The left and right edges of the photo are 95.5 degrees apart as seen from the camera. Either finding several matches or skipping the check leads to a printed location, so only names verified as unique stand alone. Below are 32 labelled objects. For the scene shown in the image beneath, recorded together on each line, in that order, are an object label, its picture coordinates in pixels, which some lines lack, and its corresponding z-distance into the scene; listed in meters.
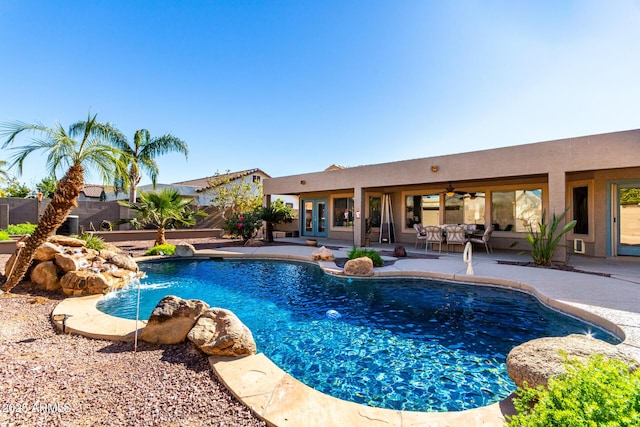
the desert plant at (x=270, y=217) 14.87
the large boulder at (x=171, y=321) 3.72
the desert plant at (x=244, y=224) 14.51
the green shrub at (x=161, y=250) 11.23
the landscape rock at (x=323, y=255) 10.05
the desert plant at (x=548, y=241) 8.27
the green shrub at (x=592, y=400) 1.29
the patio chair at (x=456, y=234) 10.82
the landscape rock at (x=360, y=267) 7.97
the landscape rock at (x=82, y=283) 6.05
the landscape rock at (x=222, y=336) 3.27
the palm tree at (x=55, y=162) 5.82
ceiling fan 12.23
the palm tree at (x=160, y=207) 12.05
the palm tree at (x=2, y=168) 17.85
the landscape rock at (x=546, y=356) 2.35
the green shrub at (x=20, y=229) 14.02
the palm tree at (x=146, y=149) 18.86
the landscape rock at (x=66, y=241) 7.30
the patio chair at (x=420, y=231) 12.48
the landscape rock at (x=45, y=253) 6.58
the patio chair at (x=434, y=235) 11.20
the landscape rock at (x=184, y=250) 11.38
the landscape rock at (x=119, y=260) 7.67
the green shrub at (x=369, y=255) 8.82
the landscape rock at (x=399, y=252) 10.51
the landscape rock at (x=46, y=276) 6.25
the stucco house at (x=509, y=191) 8.43
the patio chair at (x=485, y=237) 10.81
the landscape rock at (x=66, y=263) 6.35
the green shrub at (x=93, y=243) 8.26
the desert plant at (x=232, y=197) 21.28
